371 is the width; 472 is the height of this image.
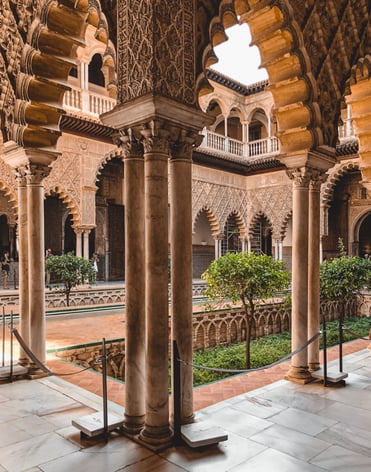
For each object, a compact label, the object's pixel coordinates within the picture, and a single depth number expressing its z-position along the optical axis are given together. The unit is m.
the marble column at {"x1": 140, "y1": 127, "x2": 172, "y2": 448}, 3.40
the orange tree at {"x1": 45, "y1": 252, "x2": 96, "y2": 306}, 11.51
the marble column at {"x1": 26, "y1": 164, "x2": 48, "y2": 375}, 5.33
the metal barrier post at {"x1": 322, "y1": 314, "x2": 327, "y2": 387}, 4.90
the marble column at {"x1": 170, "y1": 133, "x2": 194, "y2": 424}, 3.61
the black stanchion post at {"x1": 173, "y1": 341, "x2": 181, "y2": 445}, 3.38
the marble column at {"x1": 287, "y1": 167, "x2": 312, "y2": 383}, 5.05
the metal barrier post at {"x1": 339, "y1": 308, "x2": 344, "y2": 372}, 5.21
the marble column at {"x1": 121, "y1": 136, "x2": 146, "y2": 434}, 3.61
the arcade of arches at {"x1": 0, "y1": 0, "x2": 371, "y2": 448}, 3.47
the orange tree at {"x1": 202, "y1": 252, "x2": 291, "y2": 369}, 7.81
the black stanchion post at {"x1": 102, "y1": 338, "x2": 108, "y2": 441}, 3.48
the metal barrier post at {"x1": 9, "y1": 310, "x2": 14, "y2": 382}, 5.15
